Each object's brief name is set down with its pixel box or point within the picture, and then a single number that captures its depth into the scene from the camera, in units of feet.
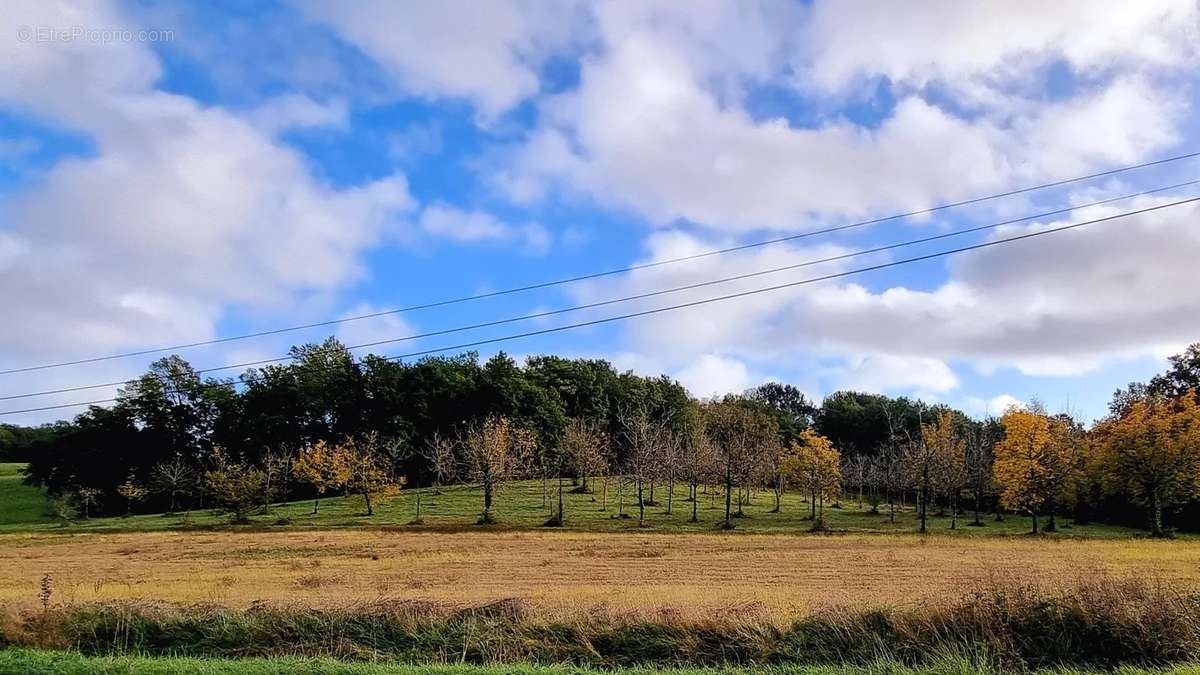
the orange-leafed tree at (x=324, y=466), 234.17
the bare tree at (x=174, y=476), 255.41
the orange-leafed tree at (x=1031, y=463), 190.08
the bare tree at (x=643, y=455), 213.40
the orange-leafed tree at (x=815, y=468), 216.13
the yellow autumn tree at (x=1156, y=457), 178.09
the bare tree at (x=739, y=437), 225.97
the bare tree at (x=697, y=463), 221.66
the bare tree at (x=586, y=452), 252.21
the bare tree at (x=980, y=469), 231.30
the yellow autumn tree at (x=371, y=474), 225.15
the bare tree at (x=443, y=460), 249.77
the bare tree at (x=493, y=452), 213.87
